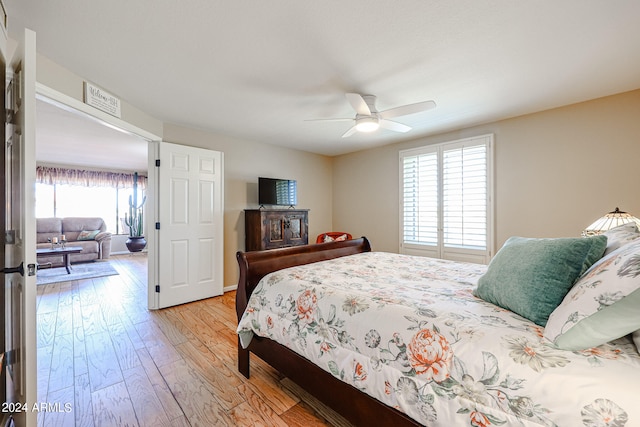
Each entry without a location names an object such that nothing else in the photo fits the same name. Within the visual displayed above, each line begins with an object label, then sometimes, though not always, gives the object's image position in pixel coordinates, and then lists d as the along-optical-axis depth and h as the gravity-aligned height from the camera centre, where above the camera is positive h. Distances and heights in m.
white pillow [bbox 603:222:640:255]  1.22 -0.12
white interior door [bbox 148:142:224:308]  3.39 -0.17
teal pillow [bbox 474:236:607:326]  1.09 -0.28
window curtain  6.46 +0.92
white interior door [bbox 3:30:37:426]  1.29 -0.10
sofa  6.06 -0.56
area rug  4.67 -1.20
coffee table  4.91 -0.77
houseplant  7.63 -0.31
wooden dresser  4.04 -0.27
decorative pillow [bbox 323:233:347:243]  4.80 -0.47
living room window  6.55 +0.49
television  4.33 +0.34
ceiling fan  2.30 +0.93
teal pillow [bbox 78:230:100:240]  6.43 -0.57
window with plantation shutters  3.58 +0.17
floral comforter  0.80 -0.55
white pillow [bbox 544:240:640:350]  0.81 -0.31
